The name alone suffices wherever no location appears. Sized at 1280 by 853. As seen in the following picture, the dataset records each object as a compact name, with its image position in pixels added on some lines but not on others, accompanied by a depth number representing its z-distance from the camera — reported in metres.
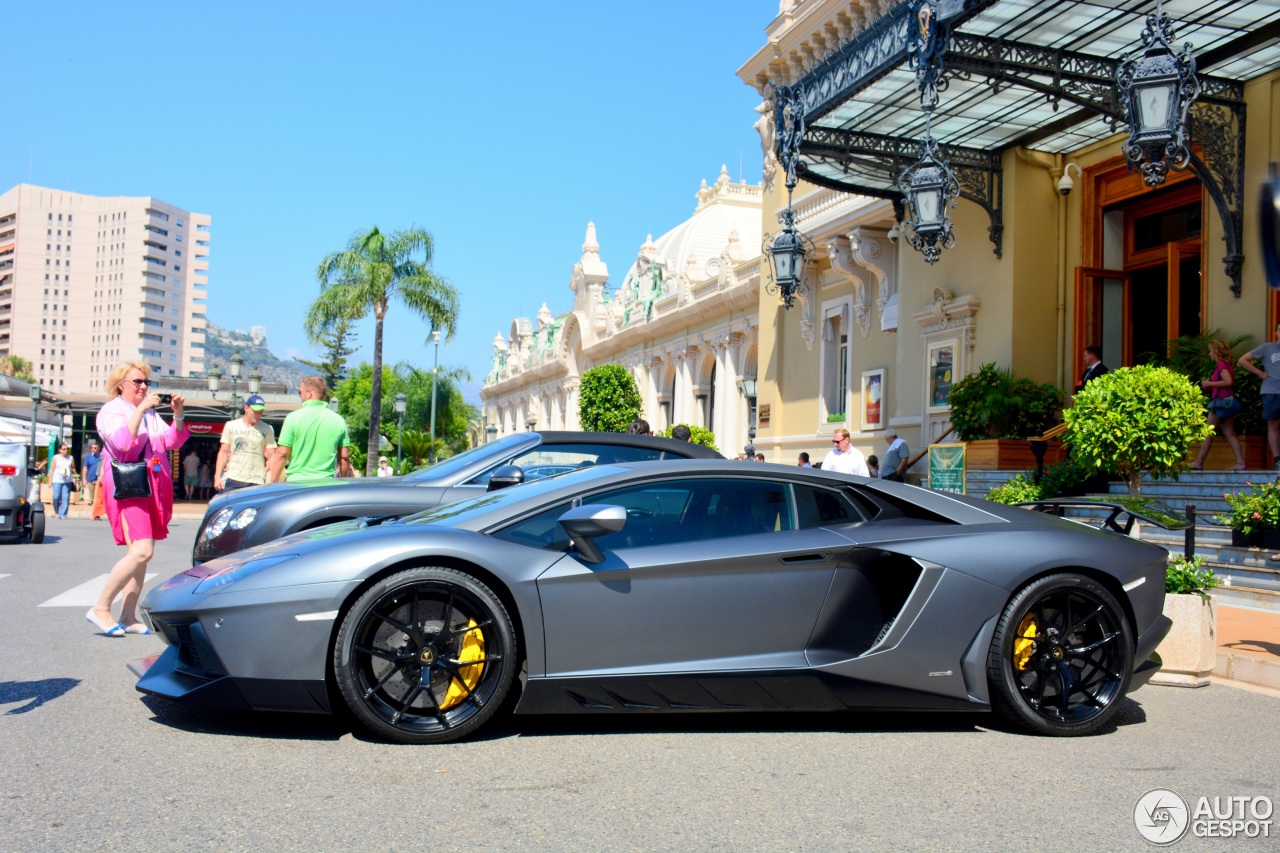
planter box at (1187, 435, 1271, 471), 12.52
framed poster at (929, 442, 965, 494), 15.77
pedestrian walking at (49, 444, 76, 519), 25.34
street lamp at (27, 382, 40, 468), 30.60
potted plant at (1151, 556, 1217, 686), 6.24
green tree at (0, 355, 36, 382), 107.64
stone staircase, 9.46
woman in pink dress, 6.89
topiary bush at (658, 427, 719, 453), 29.09
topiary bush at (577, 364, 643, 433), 42.31
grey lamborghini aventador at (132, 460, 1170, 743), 4.27
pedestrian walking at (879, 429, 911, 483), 17.31
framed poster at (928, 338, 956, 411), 17.97
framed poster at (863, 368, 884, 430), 21.00
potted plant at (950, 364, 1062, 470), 15.36
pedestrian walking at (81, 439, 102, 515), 26.74
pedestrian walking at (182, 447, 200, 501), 32.97
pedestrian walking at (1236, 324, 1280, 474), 11.38
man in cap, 9.73
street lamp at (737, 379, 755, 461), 24.03
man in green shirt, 9.09
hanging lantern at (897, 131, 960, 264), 13.26
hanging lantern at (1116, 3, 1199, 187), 10.27
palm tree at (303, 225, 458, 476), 39.47
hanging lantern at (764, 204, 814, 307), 16.77
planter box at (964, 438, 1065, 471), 15.31
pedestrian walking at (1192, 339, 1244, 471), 12.23
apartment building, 176.25
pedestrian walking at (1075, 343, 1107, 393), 13.96
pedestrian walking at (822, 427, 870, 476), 11.69
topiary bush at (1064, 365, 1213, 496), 9.73
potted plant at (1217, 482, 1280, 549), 9.31
